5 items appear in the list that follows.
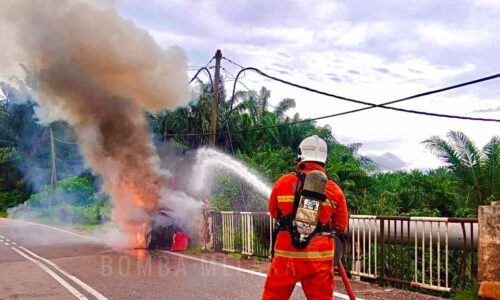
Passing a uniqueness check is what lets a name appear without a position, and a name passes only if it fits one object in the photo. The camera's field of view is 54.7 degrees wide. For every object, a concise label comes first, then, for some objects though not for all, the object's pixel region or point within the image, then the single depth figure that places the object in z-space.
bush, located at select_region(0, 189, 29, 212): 46.07
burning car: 12.41
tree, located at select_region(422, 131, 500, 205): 12.26
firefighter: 3.67
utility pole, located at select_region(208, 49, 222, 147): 16.81
